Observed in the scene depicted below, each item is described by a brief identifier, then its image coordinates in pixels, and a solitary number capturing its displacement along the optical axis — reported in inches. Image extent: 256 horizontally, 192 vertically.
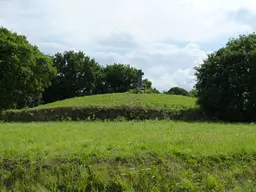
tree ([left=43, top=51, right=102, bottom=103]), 2000.5
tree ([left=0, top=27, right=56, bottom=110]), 1238.3
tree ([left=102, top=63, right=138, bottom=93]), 2208.8
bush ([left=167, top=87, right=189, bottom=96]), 2027.2
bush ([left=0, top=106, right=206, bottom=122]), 828.6
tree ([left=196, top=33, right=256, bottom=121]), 788.0
